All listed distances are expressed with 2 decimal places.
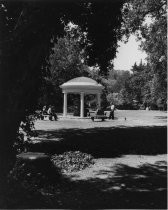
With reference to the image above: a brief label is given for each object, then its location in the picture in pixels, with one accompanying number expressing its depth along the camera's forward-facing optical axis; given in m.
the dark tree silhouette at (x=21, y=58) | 8.57
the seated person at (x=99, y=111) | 33.38
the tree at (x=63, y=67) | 56.00
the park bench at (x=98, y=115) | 33.53
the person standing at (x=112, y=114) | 35.66
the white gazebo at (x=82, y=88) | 37.47
